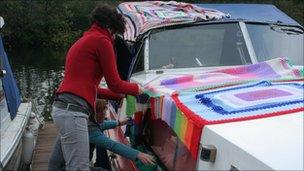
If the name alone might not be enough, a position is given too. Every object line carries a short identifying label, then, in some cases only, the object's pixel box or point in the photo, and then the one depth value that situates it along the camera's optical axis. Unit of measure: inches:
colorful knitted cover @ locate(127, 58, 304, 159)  100.5
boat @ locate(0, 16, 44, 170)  222.8
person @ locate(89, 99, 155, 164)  137.0
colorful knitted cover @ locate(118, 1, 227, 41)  188.7
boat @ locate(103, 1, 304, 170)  89.0
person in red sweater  136.9
